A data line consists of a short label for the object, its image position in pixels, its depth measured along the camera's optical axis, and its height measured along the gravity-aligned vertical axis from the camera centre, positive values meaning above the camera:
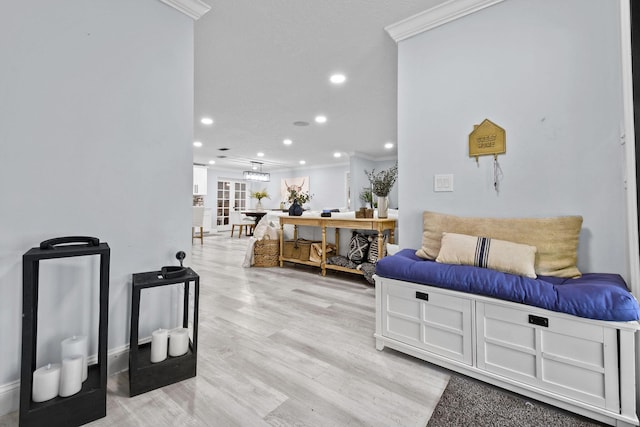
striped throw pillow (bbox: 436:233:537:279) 1.49 -0.19
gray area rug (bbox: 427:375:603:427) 1.24 -0.90
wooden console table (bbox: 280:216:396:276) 3.47 -0.07
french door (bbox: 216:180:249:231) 10.20 +0.77
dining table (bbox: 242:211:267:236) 7.36 +0.15
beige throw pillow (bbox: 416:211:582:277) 1.56 -0.08
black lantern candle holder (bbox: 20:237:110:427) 1.12 -0.60
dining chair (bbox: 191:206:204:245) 6.86 +0.06
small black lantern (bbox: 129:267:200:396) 1.42 -0.77
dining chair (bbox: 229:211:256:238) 8.52 -0.01
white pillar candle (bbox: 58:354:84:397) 1.23 -0.70
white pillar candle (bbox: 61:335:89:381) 1.30 -0.61
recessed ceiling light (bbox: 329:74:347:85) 3.08 +1.60
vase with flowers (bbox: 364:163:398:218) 3.42 +0.39
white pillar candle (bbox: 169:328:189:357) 1.58 -0.70
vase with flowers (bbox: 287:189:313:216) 4.55 +0.24
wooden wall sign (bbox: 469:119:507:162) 1.86 +0.55
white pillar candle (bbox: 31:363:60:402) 1.18 -0.71
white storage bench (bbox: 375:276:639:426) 1.18 -0.63
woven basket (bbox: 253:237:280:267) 4.56 -0.55
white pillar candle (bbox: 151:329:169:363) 1.51 -0.69
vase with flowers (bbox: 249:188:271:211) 7.73 +0.65
